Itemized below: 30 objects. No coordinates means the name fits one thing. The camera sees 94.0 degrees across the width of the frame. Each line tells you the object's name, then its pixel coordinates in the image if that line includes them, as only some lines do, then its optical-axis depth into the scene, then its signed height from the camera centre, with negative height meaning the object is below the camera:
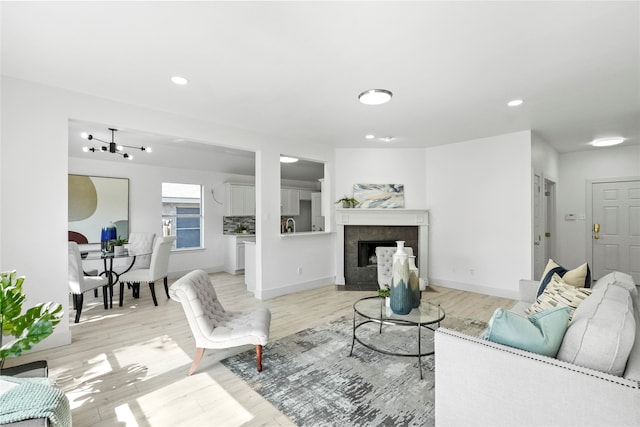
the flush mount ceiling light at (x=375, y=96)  2.97 +1.21
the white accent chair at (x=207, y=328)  2.35 -0.92
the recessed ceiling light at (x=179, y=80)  2.72 +1.26
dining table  3.96 -0.54
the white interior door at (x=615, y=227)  5.38 -0.24
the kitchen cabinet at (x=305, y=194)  8.38 +0.61
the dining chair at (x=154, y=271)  4.21 -0.80
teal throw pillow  1.36 -0.55
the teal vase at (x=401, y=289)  2.54 -0.63
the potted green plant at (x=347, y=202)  5.43 +0.24
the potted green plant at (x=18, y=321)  1.45 -0.54
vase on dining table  4.34 -0.33
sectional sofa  1.14 -0.69
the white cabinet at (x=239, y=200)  6.79 +0.37
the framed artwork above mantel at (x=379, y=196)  5.53 +0.36
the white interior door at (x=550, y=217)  5.78 -0.05
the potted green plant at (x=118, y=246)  4.23 -0.43
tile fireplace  5.43 -0.37
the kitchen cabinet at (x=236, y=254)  6.56 -0.85
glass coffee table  2.42 -0.86
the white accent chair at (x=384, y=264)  4.41 -0.74
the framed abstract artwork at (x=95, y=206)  5.08 +0.18
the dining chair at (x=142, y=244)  5.09 -0.48
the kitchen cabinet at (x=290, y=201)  7.81 +0.38
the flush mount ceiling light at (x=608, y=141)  4.89 +1.23
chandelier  4.05 +1.09
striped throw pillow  2.04 -0.58
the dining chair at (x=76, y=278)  3.54 -0.74
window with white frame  6.23 +0.06
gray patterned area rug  1.91 -1.27
